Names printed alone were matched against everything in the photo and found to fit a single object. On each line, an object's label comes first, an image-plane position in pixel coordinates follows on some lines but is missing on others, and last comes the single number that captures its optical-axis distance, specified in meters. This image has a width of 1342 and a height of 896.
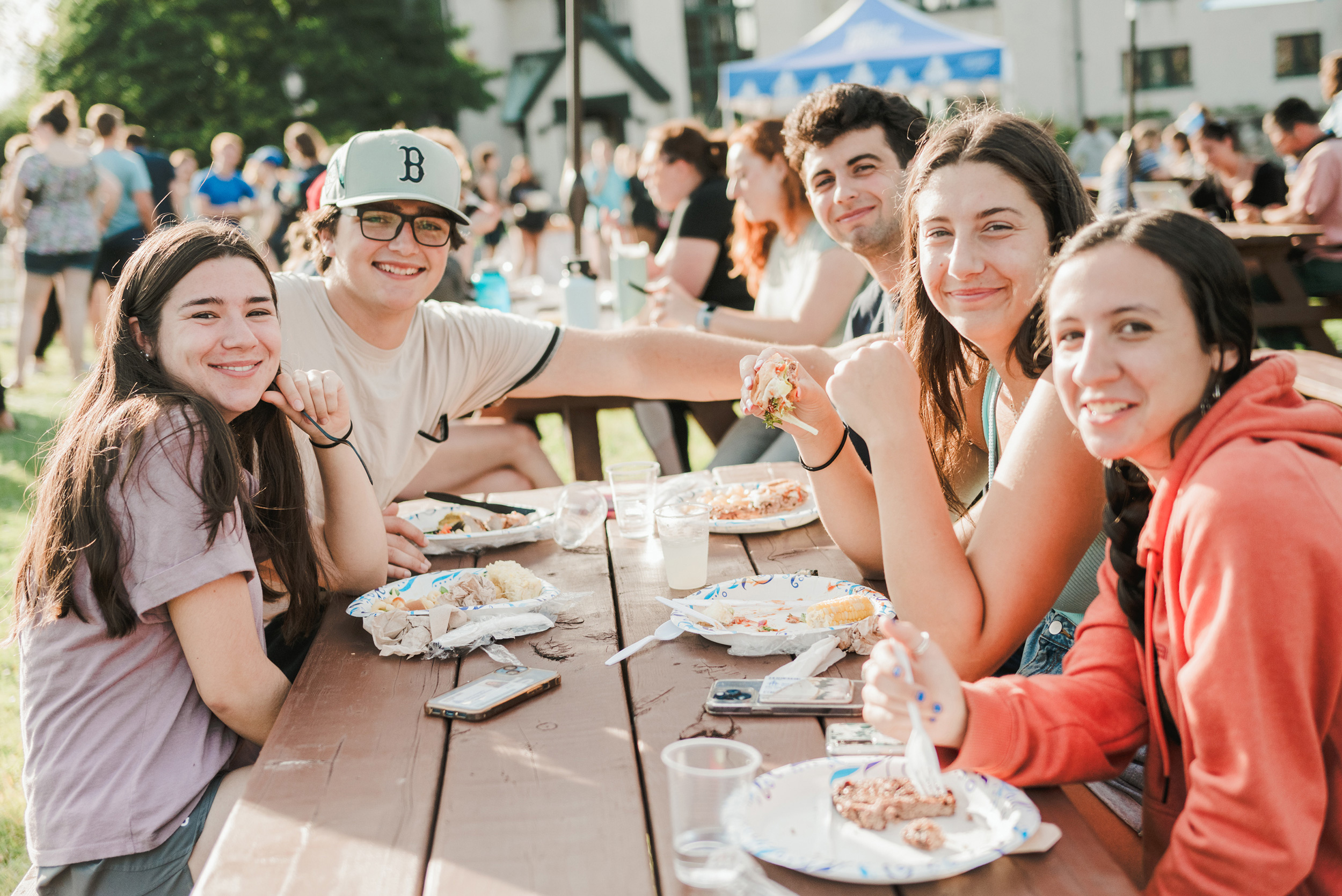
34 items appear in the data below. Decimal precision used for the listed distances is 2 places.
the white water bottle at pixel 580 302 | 4.64
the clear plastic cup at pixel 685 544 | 2.05
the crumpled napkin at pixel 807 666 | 1.57
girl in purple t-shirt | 1.66
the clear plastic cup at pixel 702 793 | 1.12
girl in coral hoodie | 1.14
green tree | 26.16
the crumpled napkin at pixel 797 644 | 1.74
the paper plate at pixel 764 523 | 2.48
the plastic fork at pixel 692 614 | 1.80
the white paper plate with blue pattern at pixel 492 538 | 2.44
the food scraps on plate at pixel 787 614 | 1.79
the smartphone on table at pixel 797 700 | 1.51
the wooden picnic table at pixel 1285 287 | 6.66
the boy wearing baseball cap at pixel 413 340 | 2.71
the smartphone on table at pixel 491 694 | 1.55
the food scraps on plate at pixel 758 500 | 2.56
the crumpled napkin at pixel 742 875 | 1.00
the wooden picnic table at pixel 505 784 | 1.16
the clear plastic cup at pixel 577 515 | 2.40
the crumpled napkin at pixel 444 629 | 1.81
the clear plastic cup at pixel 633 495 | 2.52
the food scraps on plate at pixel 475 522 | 2.55
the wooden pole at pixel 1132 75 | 8.76
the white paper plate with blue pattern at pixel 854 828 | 1.12
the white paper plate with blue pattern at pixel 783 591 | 1.93
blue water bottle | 4.95
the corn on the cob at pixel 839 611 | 1.78
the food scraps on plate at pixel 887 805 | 1.21
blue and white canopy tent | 12.26
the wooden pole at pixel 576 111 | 4.83
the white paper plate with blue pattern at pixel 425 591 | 1.93
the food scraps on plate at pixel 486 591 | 2.01
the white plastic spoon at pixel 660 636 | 1.75
